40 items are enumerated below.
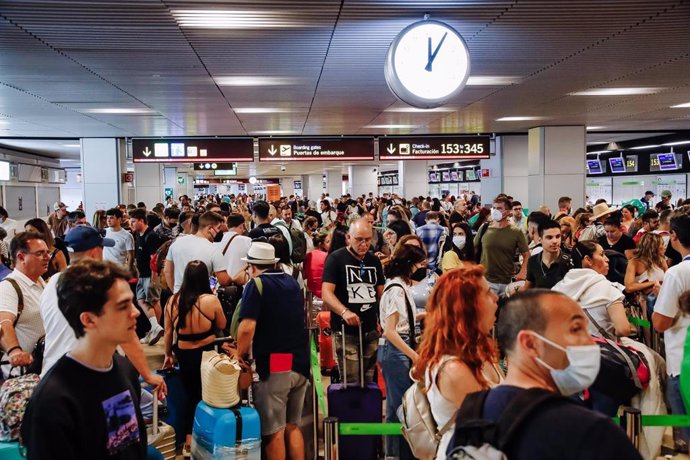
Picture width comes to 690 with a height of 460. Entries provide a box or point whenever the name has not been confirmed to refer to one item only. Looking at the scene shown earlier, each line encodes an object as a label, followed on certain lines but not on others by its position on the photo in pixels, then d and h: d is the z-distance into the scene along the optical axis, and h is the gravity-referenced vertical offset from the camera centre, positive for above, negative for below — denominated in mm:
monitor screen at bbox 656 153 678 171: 20078 +1489
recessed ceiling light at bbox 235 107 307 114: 11523 +1999
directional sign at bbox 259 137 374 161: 15484 +1637
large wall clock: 5309 +1304
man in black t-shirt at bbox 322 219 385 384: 5094 -726
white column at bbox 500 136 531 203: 17688 +1296
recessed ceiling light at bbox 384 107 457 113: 11719 +1986
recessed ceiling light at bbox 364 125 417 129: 14800 +2078
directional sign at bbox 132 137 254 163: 15316 +1622
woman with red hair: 2664 -644
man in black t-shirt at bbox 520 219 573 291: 5621 -518
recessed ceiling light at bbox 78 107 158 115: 11336 +1993
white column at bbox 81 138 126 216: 16219 +1152
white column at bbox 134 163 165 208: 21406 +1127
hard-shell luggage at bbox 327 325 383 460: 4605 -1546
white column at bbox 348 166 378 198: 33875 +1703
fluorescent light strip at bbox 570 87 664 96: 10062 +1970
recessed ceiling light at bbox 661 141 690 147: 19362 +2045
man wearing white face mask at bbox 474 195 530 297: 7488 -518
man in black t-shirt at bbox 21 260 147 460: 2088 -645
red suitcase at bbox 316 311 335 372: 7227 -1711
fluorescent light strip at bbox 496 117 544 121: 13602 +2041
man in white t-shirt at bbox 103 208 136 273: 8625 -397
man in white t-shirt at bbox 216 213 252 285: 6935 -494
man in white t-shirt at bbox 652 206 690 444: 3914 -778
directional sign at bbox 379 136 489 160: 15789 +1618
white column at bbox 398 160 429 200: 24109 +1262
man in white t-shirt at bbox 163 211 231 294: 6379 -444
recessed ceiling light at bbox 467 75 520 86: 8750 +1923
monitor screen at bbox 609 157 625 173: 22969 +1612
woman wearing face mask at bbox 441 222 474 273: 7121 -518
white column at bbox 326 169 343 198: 39125 +1926
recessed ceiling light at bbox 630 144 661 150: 21016 +2111
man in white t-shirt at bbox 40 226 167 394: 3246 -592
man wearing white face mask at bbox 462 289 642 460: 1691 -487
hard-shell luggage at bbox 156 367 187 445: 5090 -1616
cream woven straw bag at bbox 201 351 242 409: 4340 -1235
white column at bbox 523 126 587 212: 15156 +1038
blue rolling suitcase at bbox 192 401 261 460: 4289 -1600
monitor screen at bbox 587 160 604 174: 24203 +1615
